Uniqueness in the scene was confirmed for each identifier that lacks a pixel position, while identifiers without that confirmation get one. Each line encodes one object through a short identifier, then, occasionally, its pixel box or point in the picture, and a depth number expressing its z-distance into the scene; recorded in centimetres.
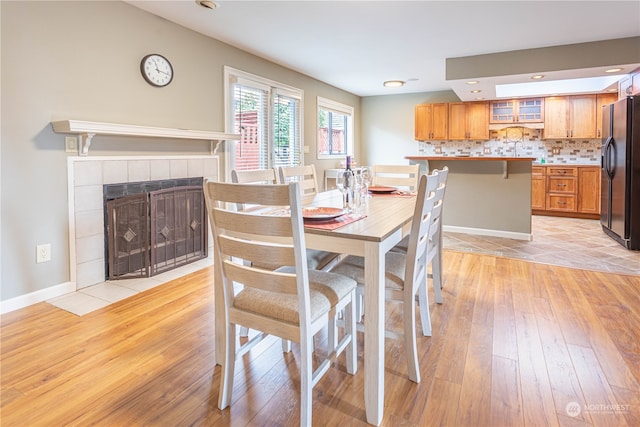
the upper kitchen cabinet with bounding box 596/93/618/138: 600
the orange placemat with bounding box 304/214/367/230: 157
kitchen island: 463
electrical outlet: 258
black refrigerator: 402
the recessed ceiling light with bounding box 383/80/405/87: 598
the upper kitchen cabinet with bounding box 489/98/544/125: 648
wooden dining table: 142
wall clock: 315
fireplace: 298
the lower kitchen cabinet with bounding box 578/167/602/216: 612
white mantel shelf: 250
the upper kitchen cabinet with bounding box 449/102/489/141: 655
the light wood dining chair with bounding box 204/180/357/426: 124
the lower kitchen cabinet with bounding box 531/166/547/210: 648
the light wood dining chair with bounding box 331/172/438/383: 162
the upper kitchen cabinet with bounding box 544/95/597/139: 615
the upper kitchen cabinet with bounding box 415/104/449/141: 672
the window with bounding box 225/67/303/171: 414
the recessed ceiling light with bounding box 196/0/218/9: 292
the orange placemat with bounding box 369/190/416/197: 269
